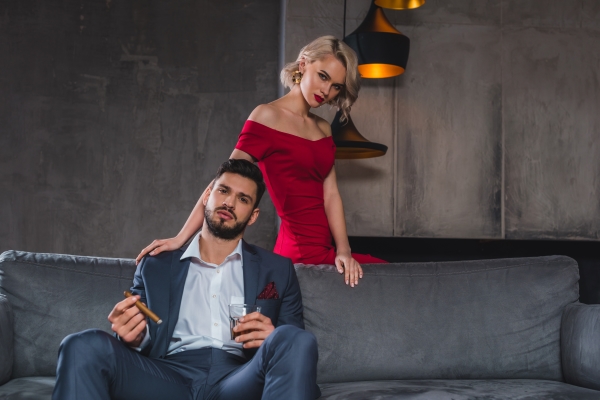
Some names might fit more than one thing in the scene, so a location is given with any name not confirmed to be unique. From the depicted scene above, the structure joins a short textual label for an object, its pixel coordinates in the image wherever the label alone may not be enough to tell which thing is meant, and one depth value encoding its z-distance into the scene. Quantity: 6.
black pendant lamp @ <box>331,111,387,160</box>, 3.91
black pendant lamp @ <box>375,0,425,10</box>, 4.09
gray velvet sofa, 2.50
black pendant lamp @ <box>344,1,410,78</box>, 4.05
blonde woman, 2.93
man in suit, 1.89
